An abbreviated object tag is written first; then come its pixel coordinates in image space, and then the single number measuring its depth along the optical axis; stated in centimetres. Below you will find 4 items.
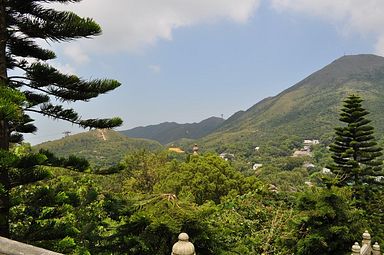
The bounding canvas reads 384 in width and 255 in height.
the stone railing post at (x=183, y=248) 263
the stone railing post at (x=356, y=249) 593
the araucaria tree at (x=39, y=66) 412
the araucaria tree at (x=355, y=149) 1286
